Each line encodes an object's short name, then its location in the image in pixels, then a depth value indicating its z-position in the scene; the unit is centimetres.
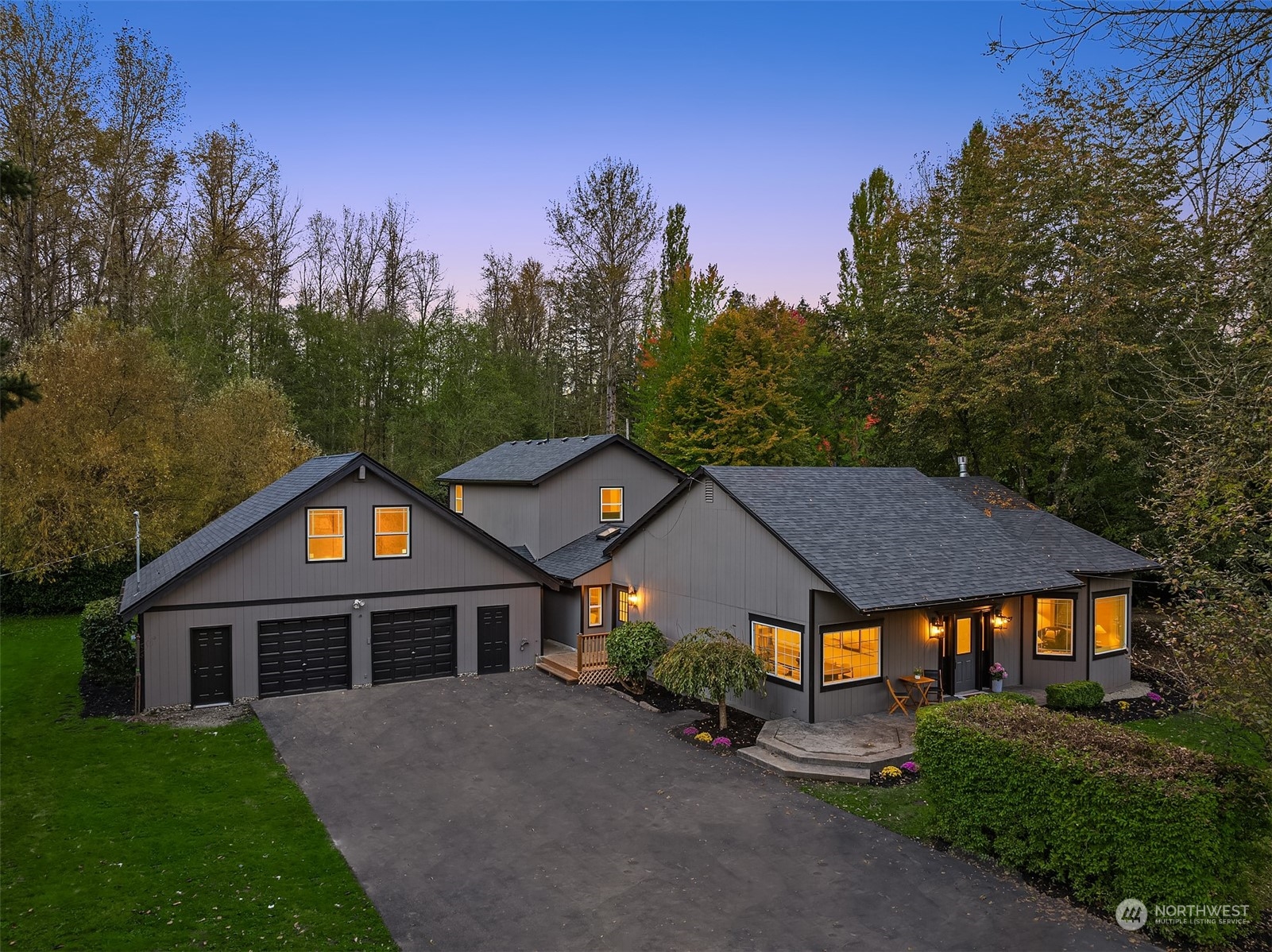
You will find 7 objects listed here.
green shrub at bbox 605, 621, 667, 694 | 1575
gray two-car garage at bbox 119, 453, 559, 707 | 1495
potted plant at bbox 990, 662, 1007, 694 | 1473
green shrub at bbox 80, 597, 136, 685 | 1603
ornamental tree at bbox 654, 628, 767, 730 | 1280
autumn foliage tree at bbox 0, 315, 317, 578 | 2223
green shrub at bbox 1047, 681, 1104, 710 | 1400
